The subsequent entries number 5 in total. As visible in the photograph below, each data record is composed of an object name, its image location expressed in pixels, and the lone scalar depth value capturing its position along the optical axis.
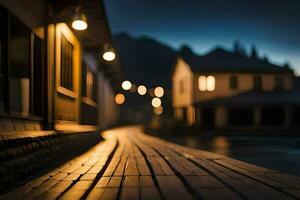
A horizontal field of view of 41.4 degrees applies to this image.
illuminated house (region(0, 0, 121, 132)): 6.68
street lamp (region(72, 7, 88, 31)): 9.11
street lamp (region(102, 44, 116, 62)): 13.95
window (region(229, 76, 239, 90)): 35.44
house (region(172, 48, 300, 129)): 34.34
